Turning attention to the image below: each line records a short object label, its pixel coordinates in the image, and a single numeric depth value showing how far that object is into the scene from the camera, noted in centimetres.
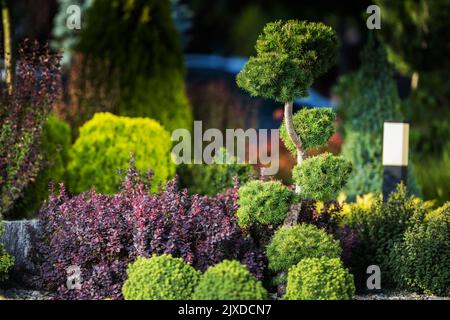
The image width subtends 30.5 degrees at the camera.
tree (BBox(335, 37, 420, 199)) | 828
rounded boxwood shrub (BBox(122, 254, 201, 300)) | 490
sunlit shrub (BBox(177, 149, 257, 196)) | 711
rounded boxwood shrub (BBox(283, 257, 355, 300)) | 501
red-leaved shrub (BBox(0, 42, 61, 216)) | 647
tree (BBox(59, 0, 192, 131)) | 888
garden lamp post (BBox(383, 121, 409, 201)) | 663
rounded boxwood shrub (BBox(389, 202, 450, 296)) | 570
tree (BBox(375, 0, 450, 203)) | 1032
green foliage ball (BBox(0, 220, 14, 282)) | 557
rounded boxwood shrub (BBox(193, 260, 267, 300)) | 478
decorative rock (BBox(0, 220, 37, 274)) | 593
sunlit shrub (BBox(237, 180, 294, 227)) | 534
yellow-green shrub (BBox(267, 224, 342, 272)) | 532
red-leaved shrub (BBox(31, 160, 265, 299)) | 539
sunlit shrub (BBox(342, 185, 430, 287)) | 603
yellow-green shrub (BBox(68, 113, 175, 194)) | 728
